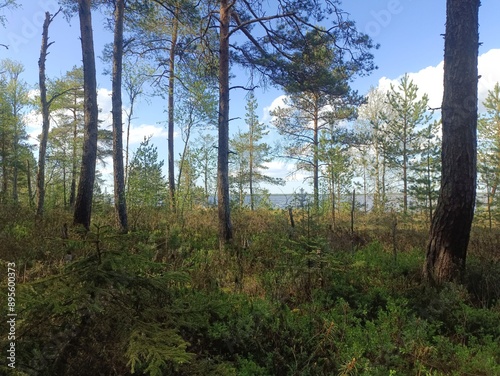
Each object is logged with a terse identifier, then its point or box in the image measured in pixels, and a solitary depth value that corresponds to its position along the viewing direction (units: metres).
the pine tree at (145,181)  11.21
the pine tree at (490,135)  20.89
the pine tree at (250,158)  27.61
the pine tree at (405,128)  20.05
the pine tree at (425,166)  15.50
